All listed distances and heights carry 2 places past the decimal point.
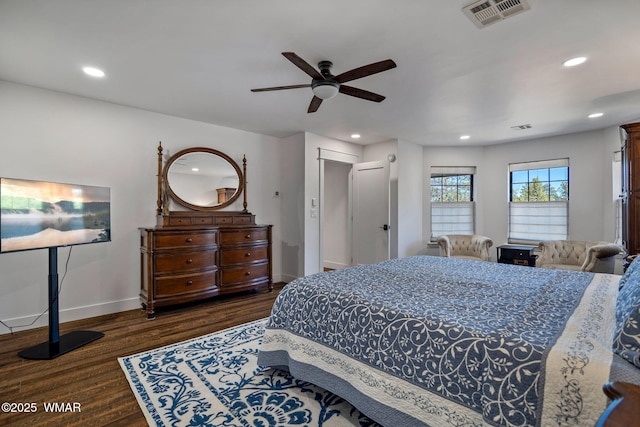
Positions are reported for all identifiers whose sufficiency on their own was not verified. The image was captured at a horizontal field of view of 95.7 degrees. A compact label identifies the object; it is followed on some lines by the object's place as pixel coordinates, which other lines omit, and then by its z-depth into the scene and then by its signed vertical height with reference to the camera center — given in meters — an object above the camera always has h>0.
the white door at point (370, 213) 5.06 +0.00
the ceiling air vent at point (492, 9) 1.79 +1.30
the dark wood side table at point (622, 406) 0.59 -0.43
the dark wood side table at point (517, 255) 4.75 -0.69
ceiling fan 2.12 +1.08
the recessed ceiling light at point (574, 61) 2.44 +1.31
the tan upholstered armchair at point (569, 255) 3.64 -0.60
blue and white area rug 1.68 -1.19
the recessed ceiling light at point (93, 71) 2.66 +1.32
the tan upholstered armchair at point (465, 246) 4.84 -0.57
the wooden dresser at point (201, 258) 3.42 -0.59
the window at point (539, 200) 4.89 +0.23
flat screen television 2.29 -0.01
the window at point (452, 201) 5.74 +0.25
